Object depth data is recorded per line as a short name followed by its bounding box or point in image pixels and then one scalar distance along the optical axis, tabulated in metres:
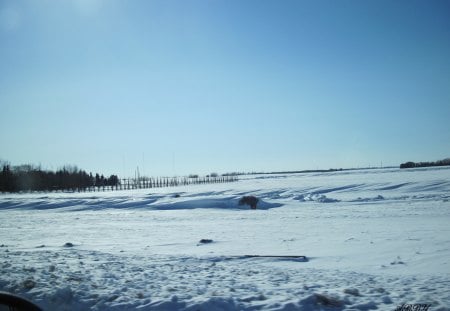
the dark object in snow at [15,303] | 3.66
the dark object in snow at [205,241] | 12.40
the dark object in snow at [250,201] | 28.61
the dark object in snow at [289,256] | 9.17
